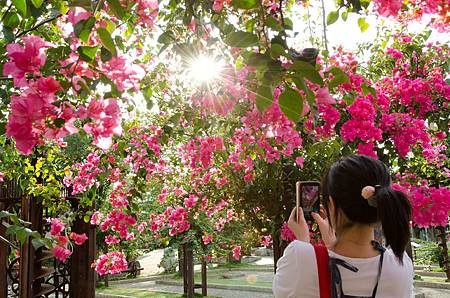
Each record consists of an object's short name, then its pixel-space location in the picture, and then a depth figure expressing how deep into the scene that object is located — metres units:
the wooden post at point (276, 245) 4.82
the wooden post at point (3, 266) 4.99
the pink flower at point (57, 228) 4.03
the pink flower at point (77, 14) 1.17
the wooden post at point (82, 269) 6.86
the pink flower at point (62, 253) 3.69
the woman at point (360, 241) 1.34
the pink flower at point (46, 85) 1.29
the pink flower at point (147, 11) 1.66
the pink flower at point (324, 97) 1.68
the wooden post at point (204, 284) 12.21
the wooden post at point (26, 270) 4.78
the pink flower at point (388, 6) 1.58
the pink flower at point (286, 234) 4.33
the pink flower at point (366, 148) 3.14
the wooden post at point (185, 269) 12.60
